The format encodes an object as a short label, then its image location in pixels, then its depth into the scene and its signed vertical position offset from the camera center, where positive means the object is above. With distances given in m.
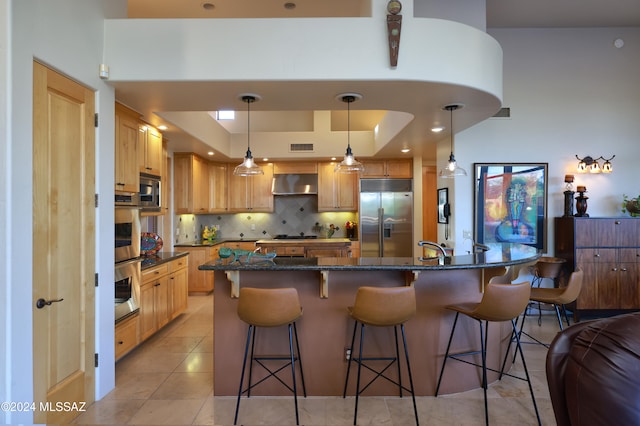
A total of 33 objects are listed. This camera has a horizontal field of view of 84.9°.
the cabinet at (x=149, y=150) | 3.72 +0.75
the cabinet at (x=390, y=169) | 6.50 +0.86
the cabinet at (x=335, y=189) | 6.66 +0.51
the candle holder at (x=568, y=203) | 4.43 +0.14
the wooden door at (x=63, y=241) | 2.08 -0.16
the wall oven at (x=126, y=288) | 3.14 -0.67
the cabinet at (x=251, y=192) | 6.72 +0.46
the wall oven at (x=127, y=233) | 3.19 -0.16
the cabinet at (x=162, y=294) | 3.65 -0.92
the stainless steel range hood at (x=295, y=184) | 6.67 +0.61
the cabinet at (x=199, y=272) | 5.89 -0.93
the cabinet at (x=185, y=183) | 5.81 +0.56
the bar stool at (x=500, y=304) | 2.35 -0.61
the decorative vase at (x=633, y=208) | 4.35 +0.07
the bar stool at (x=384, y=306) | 2.30 -0.60
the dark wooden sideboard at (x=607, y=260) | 4.26 -0.56
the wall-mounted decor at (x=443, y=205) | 4.89 +0.14
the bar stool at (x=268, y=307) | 2.33 -0.62
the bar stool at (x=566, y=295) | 2.97 -0.71
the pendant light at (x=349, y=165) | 3.31 +0.48
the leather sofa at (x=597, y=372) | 1.10 -0.53
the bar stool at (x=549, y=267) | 4.09 -0.62
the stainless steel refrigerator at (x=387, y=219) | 6.45 -0.07
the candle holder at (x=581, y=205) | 4.36 +0.11
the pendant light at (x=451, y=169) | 3.35 +0.47
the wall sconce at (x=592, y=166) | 4.53 +0.63
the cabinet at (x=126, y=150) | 3.21 +0.64
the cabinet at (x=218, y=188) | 6.51 +0.54
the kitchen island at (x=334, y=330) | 2.76 -0.91
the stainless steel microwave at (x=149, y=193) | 3.69 +0.26
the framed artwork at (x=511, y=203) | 4.60 +0.15
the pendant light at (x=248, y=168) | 3.29 +0.46
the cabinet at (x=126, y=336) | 3.12 -1.11
